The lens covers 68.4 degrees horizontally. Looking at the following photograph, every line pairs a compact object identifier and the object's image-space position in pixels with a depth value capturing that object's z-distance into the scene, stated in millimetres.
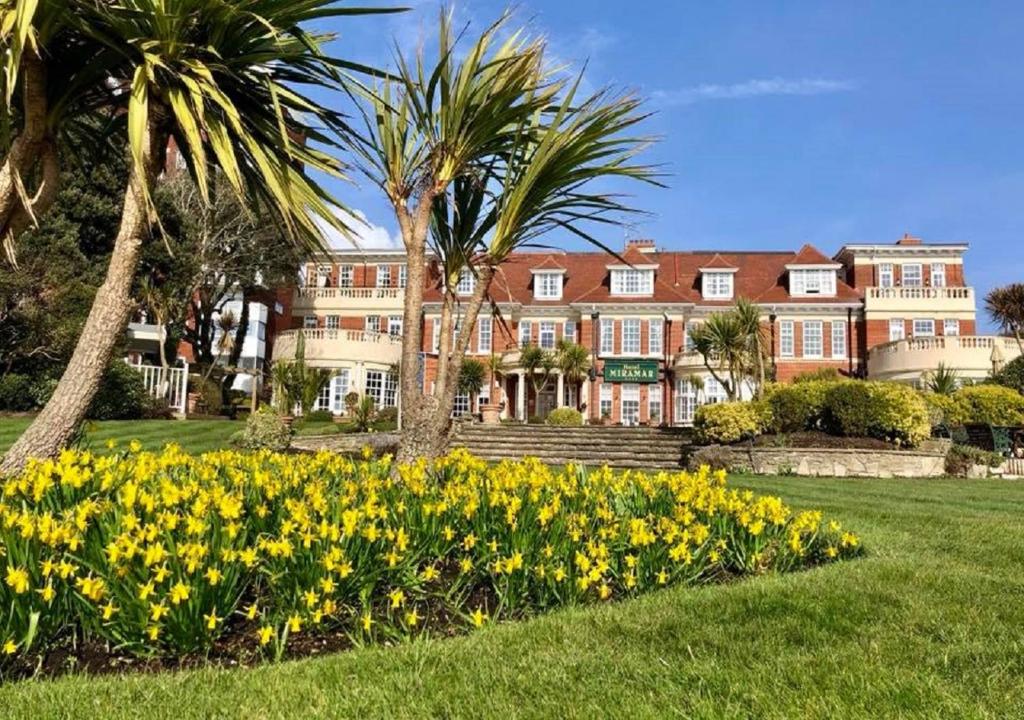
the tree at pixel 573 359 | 31672
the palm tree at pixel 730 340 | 22391
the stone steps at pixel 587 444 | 18422
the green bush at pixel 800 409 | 17578
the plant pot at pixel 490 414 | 26391
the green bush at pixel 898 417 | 16406
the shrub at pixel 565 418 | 26875
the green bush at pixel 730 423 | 17375
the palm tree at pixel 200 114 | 4348
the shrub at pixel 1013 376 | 23766
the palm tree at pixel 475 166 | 4949
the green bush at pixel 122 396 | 19094
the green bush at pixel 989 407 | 20047
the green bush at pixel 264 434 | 14789
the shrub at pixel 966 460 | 16109
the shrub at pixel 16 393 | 18516
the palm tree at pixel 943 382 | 24859
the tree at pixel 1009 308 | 29391
